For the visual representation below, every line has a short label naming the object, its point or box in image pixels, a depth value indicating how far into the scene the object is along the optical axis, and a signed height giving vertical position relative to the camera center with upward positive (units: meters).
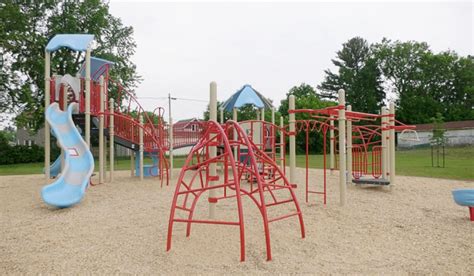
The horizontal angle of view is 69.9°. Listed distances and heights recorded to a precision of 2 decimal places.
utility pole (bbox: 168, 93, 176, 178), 11.72 +0.44
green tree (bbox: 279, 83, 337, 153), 34.56 +4.57
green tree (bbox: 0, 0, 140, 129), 21.59 +7.50
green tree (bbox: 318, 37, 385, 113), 50.22 +10.22
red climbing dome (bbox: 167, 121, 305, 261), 3.60 -0.39
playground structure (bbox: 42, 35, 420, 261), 4.78 +0.18
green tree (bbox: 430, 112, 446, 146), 18.08 +0.61
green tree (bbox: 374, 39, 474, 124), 45.19 +9.17
